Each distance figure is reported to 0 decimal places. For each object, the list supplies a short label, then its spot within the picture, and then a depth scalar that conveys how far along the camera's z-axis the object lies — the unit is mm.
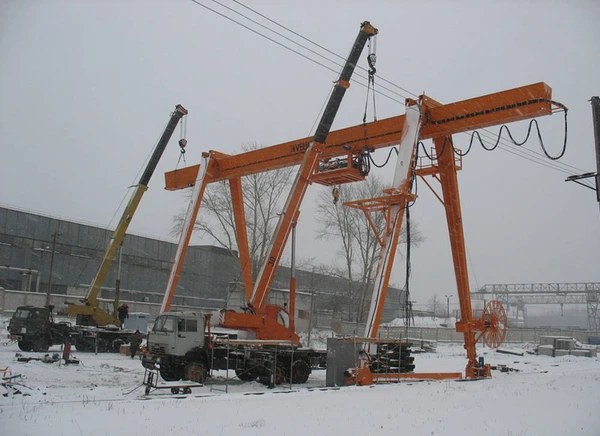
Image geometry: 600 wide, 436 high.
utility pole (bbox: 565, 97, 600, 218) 11555
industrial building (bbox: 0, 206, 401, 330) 45438
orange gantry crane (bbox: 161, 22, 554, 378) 16953
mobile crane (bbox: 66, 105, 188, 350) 25969
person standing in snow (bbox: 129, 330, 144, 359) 22484
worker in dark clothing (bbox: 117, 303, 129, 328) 27609
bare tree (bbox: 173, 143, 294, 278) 39812
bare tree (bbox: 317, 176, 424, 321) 45156
